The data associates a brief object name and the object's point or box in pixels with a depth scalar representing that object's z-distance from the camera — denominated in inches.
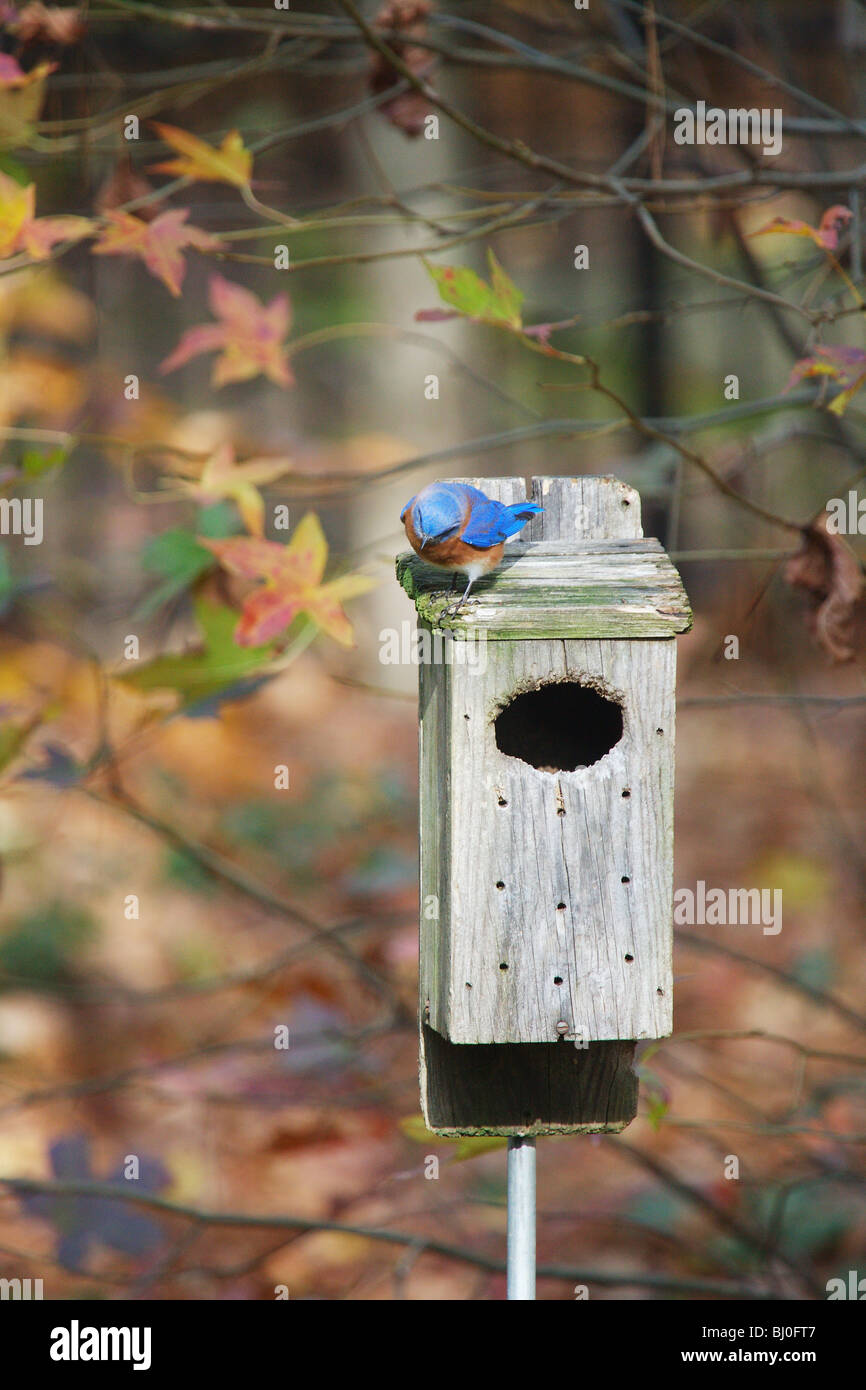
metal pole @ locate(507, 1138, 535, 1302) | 124.0
